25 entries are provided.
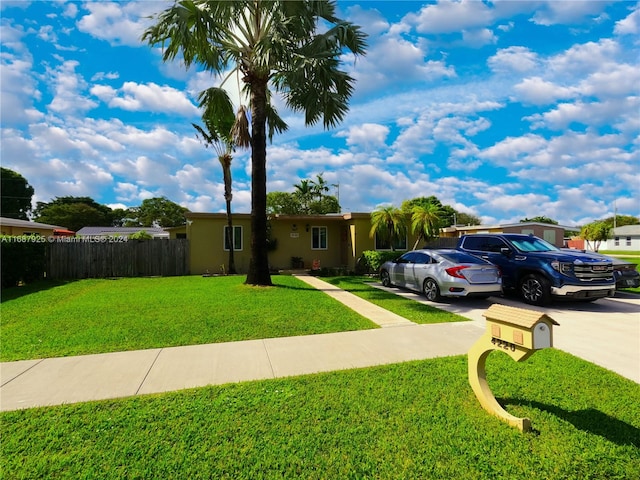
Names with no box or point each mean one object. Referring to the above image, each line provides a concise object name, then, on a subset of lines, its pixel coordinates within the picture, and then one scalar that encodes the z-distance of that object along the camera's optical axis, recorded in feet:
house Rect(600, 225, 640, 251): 143.43
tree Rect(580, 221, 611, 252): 101.35
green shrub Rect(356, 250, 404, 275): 47.16
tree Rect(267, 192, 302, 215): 124.36
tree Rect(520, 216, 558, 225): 196.85
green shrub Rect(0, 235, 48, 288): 36.42
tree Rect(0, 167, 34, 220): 134.00
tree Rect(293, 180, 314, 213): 119.96
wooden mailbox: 8.48
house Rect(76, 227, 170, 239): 118.83
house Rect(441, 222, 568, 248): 82.64
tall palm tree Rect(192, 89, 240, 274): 48.49
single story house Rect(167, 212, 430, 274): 53.06
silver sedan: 27.07
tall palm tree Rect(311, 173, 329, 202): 121.29
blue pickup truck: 25.46
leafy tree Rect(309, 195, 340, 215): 123.13
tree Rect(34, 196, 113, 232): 144.87
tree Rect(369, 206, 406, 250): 49.19
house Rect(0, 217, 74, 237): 66.00
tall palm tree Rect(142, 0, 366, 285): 31.50
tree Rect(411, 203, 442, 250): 50.34
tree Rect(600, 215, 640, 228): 199.41
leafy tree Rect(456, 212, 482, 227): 198.08
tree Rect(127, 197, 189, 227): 178.91
